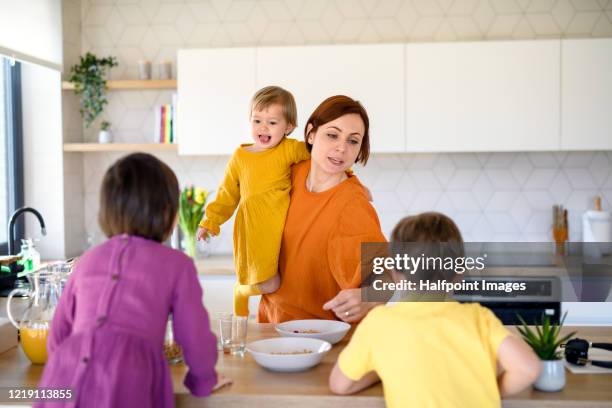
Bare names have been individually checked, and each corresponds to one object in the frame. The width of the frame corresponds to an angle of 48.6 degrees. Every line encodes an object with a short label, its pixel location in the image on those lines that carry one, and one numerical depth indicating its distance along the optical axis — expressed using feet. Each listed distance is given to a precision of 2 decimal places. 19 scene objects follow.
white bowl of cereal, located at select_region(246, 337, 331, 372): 5.55
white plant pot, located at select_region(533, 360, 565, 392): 5.22
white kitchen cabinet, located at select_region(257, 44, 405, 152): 12.34
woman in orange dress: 7.20
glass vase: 13.17
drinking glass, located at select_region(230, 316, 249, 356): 6.09
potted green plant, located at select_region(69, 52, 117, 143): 13.41
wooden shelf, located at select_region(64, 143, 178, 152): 13.30
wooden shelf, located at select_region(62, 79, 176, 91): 13.42
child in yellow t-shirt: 4.72
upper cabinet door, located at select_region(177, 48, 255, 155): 12.62
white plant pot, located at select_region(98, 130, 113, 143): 13.82
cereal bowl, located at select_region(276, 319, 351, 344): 6.34
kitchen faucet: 10.84
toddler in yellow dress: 7.65
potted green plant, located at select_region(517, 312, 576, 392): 5.22
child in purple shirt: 4.54
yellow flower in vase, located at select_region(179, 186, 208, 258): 12.93
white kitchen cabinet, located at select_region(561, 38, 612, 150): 12.03
